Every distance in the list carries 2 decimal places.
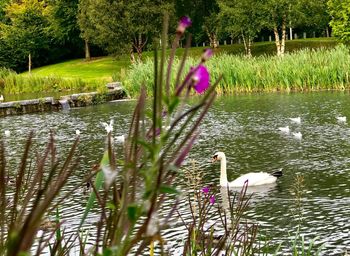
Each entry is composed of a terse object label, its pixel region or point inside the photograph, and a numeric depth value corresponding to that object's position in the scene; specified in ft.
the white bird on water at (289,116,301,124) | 60.95
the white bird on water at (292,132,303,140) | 53.16
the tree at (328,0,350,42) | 128.98
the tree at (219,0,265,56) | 151.33
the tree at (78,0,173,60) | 149.38
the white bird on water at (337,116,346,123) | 58.94
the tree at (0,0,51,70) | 186.91
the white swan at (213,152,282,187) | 36.46
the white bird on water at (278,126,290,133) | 55.74
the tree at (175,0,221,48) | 170.40
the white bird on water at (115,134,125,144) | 57.40
